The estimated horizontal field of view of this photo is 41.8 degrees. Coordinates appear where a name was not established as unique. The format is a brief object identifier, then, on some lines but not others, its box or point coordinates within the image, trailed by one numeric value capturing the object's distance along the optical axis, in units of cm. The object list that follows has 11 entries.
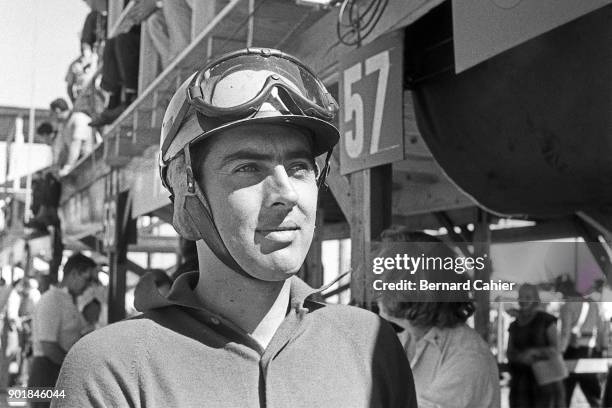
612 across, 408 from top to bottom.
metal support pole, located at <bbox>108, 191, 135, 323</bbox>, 710
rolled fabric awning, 289
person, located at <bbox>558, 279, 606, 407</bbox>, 334
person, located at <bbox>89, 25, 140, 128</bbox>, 736
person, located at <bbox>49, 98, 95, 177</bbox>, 915
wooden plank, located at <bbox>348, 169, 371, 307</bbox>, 369
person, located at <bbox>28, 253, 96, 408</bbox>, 499
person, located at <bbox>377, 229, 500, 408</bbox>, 288
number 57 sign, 327
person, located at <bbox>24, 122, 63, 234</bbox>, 946
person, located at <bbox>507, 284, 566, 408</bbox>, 586
